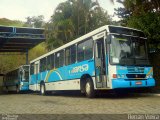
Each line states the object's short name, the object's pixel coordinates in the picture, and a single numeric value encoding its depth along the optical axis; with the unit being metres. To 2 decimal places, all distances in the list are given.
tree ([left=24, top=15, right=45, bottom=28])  36.31
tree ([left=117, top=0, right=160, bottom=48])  9.39
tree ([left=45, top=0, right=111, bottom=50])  15.83
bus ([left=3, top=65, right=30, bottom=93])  16.89
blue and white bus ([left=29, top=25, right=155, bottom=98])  7.00
